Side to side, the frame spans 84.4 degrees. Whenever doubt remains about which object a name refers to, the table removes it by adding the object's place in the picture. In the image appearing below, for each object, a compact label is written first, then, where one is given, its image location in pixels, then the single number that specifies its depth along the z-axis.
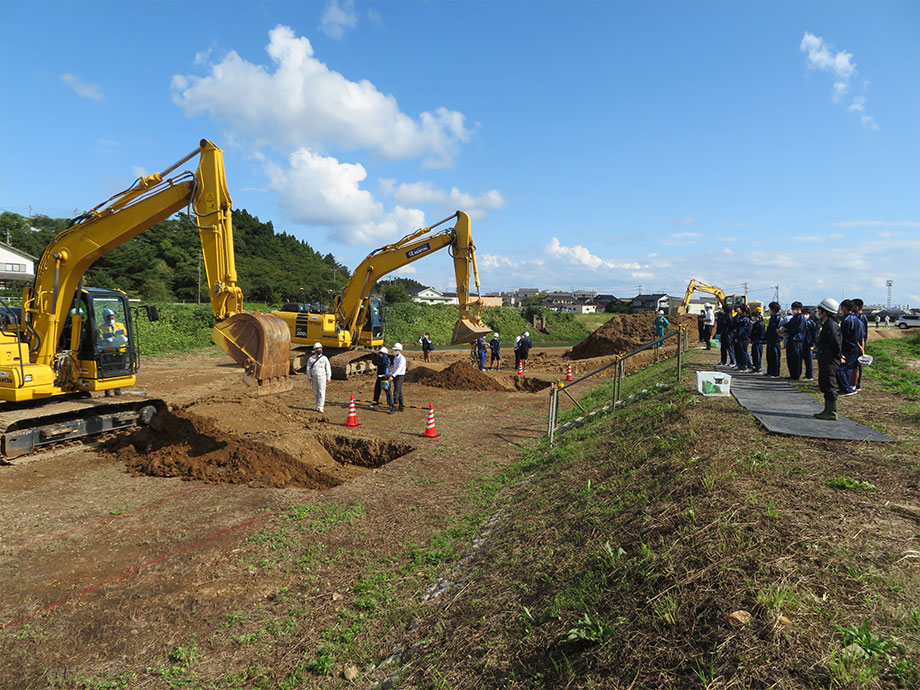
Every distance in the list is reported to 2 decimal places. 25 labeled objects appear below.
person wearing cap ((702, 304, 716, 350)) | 19.79
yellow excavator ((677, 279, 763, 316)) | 38.06
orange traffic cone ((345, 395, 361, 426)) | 12.43
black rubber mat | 6.64
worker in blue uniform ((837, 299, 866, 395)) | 8.80
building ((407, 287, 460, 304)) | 123.84
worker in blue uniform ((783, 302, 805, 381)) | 11.67
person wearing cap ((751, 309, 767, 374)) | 13.47
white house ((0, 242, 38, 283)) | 42.26
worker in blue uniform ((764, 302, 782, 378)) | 12.57
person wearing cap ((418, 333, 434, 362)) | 26.81
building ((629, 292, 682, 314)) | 88.71
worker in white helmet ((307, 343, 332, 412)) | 13.78
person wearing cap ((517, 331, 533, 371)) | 22.62
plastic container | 9.02
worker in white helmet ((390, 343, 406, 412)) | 14.27
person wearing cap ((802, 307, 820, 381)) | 11.54
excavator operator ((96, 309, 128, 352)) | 10.87
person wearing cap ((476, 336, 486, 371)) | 22.16
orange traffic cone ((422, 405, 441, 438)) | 11.55
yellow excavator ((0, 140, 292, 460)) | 10.08
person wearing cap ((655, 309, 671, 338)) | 24.36
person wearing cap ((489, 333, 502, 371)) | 23.92
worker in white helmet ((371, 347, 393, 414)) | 14.45
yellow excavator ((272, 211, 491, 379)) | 20.41
